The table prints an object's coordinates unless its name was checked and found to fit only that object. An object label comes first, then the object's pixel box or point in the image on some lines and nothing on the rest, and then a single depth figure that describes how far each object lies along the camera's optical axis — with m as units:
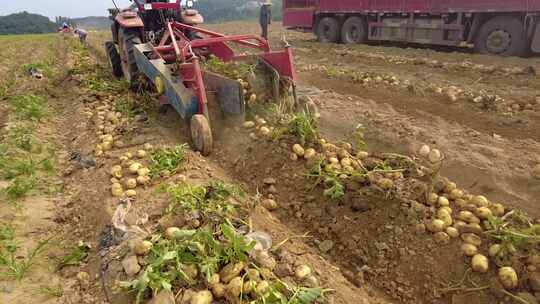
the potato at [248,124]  4.90
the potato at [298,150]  4.20
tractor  4.71
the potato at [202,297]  2.25
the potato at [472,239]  2.93
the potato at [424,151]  4.14
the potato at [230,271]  2.40
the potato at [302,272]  2.57
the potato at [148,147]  4.73
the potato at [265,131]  4.63
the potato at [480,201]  3.22
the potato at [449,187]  3.44
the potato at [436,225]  3.06
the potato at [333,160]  3.91
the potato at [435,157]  3.96
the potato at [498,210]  3.13
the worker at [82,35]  20.61
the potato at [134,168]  4.12
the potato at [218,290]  2.35
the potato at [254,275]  2.38
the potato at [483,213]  3.06
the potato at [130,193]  3.71
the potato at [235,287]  2.30
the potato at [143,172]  4.04
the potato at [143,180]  3.94
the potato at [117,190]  3.80
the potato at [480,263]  2.76
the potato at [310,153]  4.11
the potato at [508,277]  2.61
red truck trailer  10.62
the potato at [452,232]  3.02
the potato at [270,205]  3.80
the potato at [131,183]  3.88
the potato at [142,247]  2.64
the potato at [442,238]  3.02
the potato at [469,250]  2.87
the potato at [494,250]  2.78
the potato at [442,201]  3.27
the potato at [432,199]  3.33
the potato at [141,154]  4.53
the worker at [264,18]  15.92
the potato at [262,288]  2.29
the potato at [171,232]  2.74
